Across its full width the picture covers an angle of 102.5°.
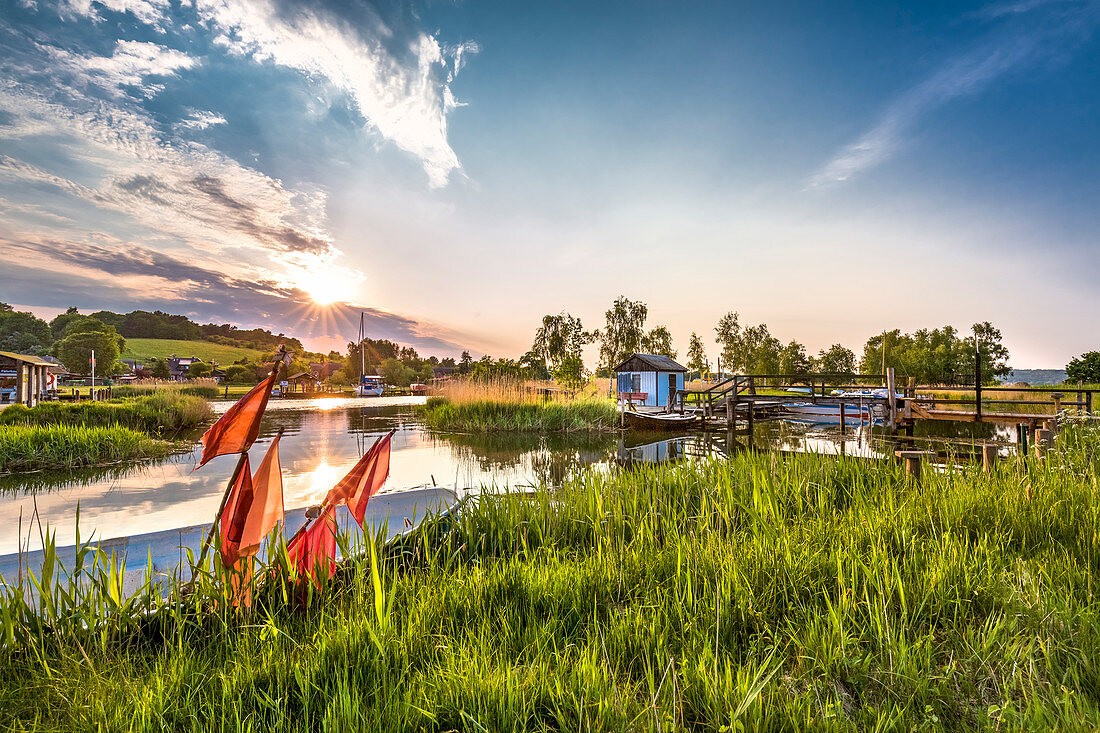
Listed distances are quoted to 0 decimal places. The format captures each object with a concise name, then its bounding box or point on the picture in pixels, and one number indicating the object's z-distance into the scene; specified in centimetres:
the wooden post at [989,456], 452
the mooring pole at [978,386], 1206
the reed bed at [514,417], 1495
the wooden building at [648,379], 2466
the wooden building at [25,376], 1471
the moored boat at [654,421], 1739
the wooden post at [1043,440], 584
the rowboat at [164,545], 229
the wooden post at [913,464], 433
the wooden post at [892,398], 1473
